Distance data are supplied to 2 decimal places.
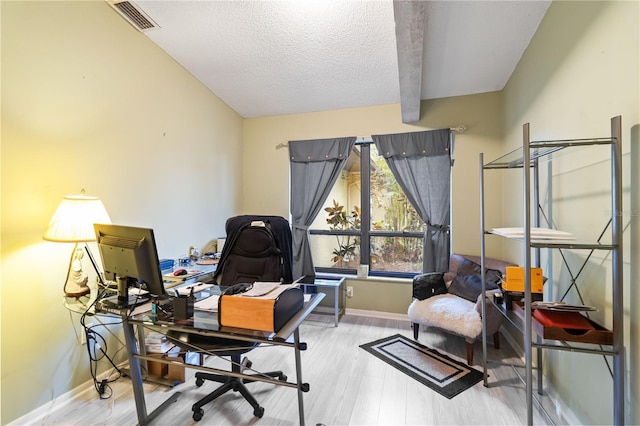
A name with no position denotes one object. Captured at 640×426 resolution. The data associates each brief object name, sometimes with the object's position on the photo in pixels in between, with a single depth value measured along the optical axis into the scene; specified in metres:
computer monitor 1.38
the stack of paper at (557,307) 1.31
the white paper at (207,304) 1.48
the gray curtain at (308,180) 3.49
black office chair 2.04
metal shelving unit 1.18
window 3.45
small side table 3.13
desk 1.25
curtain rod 3.10
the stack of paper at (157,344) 2.15
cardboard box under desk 2.05
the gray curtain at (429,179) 3.12
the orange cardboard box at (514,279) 1.69
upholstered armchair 2.24
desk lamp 1.58
